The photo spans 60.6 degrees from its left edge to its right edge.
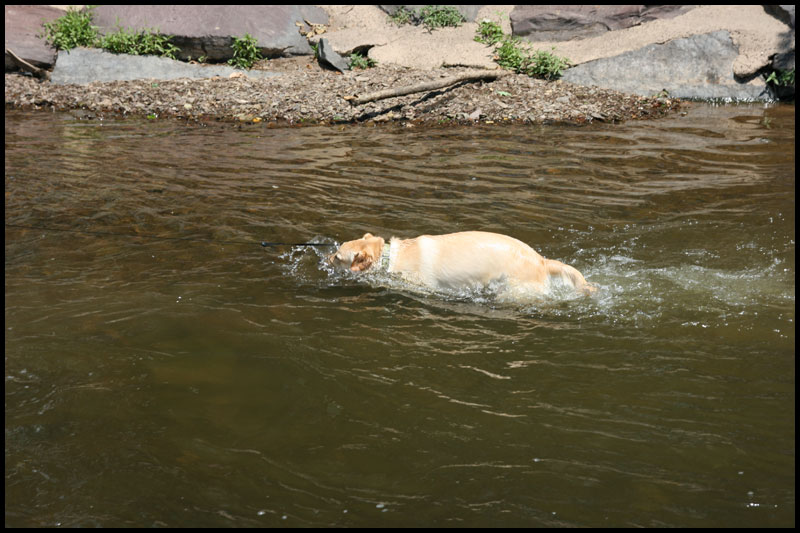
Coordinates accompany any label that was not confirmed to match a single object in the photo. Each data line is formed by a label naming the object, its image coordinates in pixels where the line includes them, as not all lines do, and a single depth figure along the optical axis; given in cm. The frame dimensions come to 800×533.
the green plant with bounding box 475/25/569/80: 1451
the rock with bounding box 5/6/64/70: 1526
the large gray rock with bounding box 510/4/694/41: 1616
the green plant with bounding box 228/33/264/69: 1559
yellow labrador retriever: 556
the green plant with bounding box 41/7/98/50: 1544
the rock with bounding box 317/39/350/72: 1525
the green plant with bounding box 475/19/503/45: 1593
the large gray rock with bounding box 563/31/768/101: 1445
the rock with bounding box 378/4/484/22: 1723
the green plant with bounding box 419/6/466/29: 1691
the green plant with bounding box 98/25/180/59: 1544
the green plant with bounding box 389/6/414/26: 1723
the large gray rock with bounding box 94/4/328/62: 1577
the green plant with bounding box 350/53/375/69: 1526
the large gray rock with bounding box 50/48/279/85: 1499
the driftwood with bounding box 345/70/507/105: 1272
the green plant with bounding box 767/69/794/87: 1401
